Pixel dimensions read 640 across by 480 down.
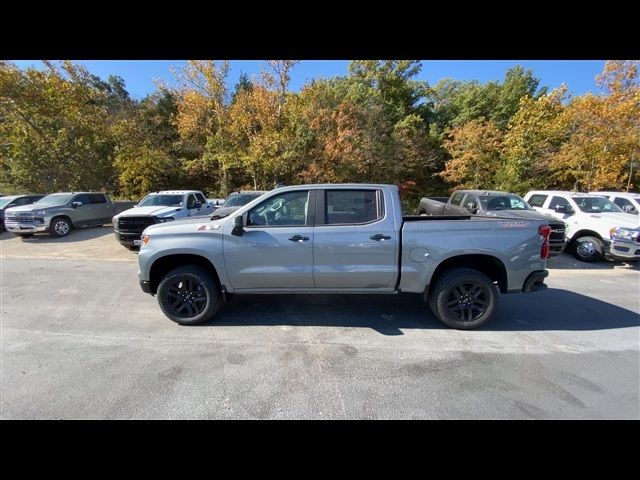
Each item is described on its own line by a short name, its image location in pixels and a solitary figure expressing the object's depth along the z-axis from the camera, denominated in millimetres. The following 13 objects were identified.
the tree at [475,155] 18531
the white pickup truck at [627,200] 9444
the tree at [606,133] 11953
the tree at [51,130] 14680
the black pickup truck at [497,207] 6996
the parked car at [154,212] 8055
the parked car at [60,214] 10266
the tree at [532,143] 15562
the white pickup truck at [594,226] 7008
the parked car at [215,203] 12005
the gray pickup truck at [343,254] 3711
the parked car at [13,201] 11780
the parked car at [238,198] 9541
